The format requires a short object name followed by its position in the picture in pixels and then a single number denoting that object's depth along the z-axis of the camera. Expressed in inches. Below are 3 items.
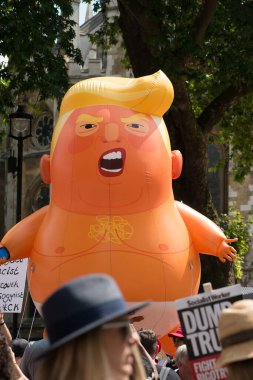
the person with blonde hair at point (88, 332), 101.5
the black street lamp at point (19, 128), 599.2
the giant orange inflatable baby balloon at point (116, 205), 337.1
